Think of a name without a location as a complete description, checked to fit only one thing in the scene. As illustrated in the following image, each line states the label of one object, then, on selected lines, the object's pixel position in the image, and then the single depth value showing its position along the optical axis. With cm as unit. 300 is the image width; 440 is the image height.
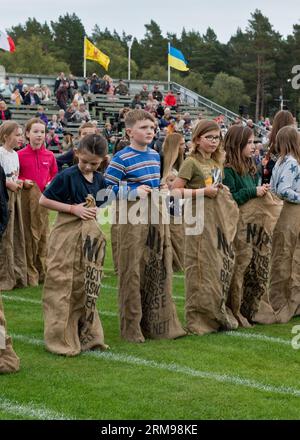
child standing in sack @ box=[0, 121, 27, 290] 1040
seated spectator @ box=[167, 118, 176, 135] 2241
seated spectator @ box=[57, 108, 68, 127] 3133
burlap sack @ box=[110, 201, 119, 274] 1154
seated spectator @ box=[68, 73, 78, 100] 3646
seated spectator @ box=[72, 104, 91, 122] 3212
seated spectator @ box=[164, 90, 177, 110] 3888
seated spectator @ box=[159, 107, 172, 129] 3025
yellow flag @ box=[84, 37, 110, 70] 4581
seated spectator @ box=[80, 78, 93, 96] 3881
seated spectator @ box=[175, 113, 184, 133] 3250
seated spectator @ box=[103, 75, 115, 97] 3925
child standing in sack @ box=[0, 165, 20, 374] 641
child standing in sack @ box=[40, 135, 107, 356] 712
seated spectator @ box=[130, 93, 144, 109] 3675
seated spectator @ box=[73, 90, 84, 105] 3422
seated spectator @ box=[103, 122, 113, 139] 3040
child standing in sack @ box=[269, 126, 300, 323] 855
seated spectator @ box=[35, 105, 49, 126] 3087
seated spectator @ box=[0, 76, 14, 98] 3497
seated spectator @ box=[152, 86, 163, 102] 3925
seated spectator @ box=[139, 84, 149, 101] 3972
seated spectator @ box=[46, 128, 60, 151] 2886
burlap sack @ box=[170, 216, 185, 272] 1230
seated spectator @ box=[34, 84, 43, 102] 3525
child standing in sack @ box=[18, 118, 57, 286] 1076
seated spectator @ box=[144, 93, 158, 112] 3519
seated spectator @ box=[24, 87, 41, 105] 3450
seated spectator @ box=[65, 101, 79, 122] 3225
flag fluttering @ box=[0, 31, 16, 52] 3765
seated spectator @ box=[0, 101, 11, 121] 2738
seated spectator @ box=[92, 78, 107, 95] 3894
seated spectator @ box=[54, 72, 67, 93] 3625
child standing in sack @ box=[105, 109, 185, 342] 755
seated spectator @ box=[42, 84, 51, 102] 3570
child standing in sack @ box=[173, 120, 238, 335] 793
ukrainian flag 4634
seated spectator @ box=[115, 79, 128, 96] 4051
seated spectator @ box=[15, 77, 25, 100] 3491
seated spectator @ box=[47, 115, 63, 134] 3044
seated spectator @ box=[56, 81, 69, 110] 3488
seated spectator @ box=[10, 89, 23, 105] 3375
